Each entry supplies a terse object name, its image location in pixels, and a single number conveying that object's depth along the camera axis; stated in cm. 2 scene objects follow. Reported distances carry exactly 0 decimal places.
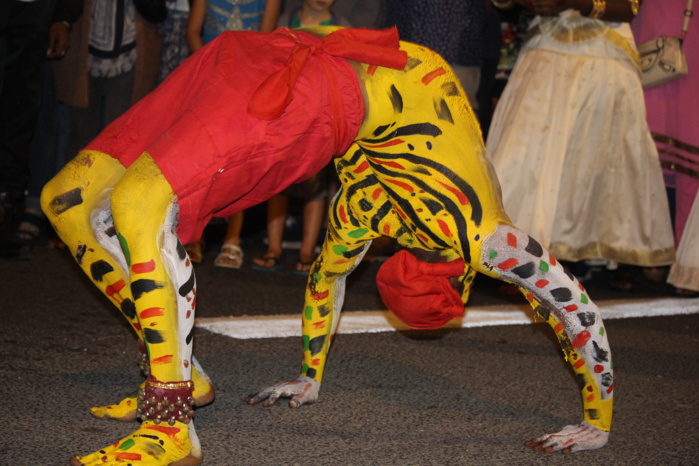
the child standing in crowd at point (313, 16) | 591
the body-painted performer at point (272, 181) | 380
